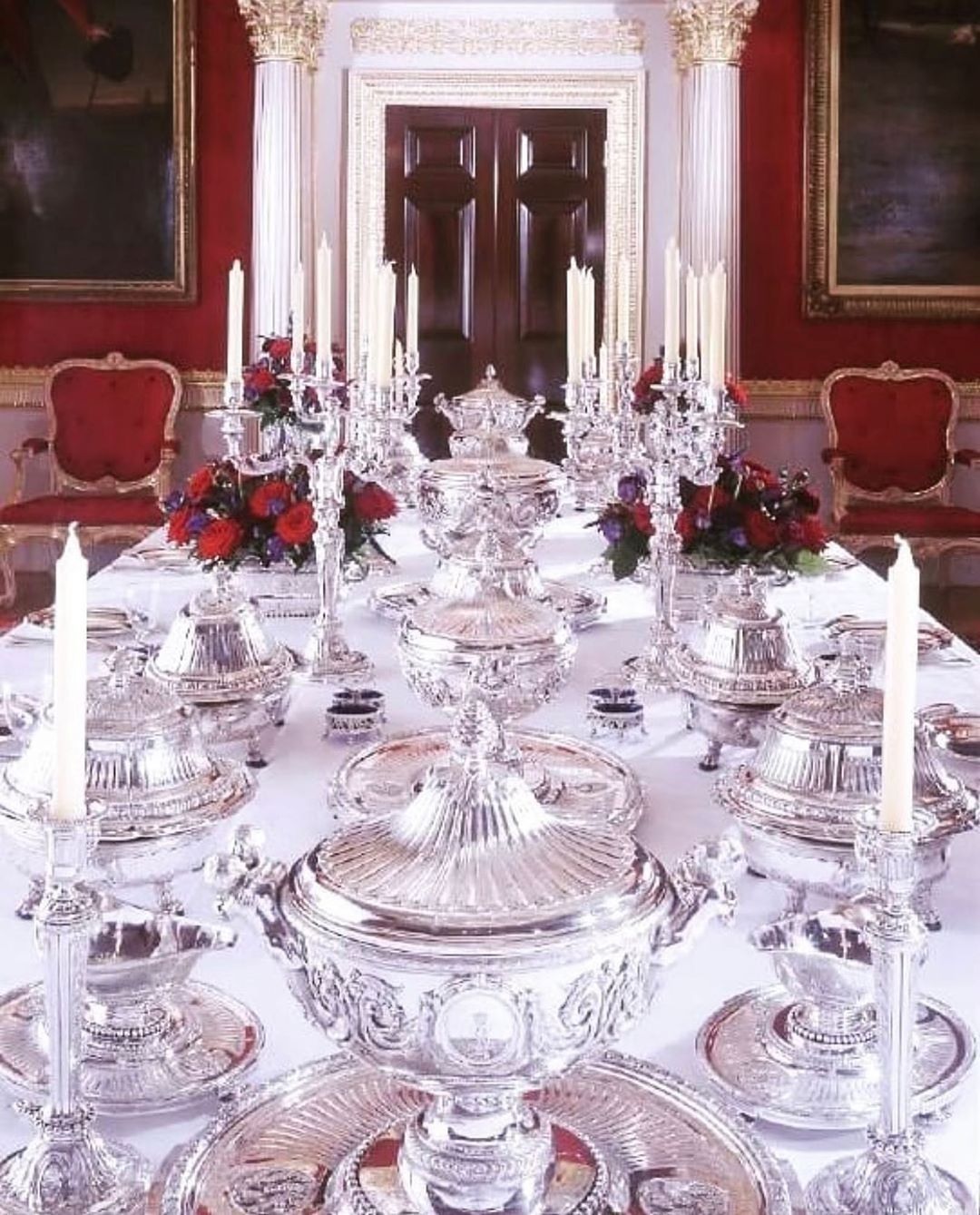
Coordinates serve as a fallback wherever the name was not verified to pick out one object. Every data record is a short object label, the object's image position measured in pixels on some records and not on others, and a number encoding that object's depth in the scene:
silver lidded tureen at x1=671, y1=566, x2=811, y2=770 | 2.08
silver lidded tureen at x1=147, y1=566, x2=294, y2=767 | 2.09
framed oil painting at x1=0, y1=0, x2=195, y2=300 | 7.60
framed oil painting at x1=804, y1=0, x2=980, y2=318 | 7.53
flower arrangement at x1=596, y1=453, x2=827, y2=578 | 3.10
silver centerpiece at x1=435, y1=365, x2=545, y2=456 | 3.77
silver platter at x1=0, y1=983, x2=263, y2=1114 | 1.20
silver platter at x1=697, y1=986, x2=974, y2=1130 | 1.19
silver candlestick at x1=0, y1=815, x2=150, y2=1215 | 1.00
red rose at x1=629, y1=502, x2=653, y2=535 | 3.07
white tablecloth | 1.20
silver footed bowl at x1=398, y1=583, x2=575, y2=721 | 1.95
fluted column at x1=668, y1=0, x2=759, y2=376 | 7.28
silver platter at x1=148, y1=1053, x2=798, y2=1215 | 1.05
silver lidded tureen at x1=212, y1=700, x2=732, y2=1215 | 0.96
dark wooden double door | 7.68
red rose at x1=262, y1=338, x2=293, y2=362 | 3.61
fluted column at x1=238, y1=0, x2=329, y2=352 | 7.33
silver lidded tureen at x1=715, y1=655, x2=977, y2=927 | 1.47
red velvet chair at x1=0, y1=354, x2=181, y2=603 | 7.55
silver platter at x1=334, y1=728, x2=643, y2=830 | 1.82
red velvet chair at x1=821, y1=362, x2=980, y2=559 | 7.53
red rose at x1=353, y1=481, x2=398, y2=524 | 3.12
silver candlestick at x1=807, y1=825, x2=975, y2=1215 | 0.99
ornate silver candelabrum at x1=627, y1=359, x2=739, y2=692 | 2.55
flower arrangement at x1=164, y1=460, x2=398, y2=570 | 2.93
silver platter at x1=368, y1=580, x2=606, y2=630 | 2.98
